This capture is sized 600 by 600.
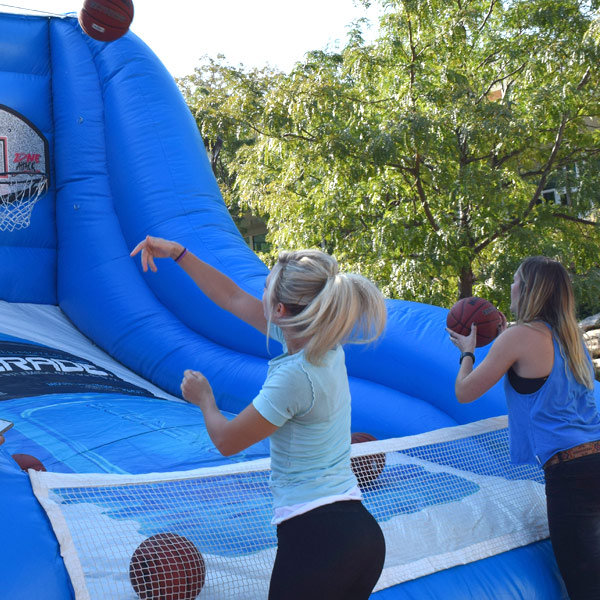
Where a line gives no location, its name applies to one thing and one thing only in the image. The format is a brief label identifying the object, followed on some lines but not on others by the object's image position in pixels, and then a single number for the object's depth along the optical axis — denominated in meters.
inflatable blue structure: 3.01
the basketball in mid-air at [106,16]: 4.19
